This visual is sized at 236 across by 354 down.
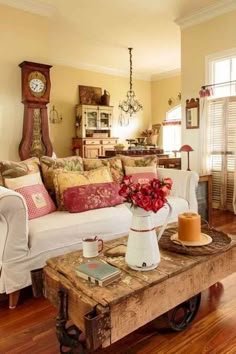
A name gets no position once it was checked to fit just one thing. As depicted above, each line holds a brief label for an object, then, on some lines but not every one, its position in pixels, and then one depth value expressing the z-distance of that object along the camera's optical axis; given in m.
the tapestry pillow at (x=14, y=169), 2.47
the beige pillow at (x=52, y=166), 2.77
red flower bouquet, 1.40
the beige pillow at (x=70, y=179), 2.65
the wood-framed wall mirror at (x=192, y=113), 4.88
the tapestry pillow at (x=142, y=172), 3.18
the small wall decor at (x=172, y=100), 7.97
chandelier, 7.76
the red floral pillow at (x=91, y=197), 2.57
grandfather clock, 4.23
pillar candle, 1.76
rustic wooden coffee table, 1.21
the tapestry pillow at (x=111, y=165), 3.11
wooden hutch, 7.13
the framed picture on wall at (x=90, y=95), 7.44
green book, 1.33
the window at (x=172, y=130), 8.12
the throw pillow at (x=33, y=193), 2.37
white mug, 1.63
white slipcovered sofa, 1.98
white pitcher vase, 1.43
